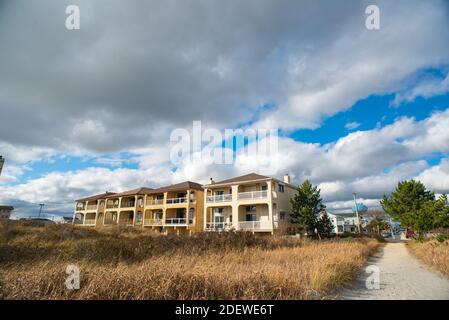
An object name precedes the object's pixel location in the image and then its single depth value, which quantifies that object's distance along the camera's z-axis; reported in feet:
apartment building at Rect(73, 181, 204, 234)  114.52
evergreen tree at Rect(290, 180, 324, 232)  89.71
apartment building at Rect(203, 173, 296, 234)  89.97
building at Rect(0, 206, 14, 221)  215.04
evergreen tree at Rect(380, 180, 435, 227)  111.96
